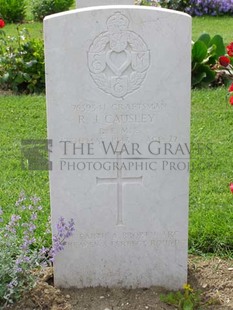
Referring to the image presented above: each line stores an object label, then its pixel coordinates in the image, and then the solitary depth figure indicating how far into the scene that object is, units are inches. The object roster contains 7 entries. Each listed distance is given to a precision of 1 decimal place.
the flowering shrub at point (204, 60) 291.4
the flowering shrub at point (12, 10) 543.5
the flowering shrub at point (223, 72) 296.4
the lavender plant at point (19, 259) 133.0
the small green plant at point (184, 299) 135.4
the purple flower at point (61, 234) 137.6
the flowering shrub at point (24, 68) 298.2
